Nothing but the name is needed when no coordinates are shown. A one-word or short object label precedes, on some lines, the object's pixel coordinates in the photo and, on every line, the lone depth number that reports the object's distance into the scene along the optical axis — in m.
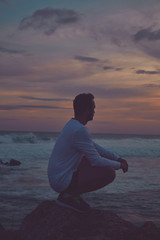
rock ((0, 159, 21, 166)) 15.97
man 3.60
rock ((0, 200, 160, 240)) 3.54
